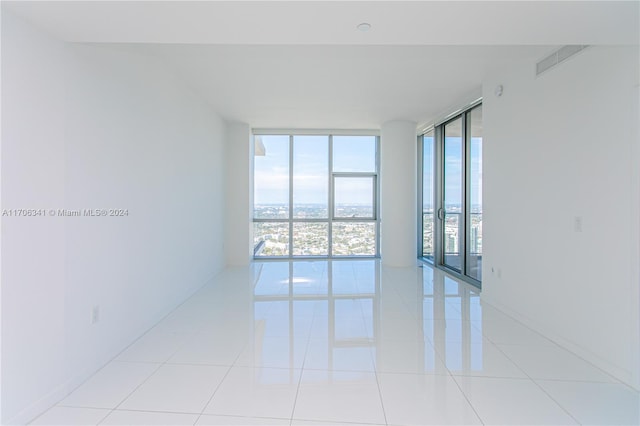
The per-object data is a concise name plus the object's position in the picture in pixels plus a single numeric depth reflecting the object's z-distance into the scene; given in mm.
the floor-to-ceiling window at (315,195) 7176
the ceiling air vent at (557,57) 2668
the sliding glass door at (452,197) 5315
